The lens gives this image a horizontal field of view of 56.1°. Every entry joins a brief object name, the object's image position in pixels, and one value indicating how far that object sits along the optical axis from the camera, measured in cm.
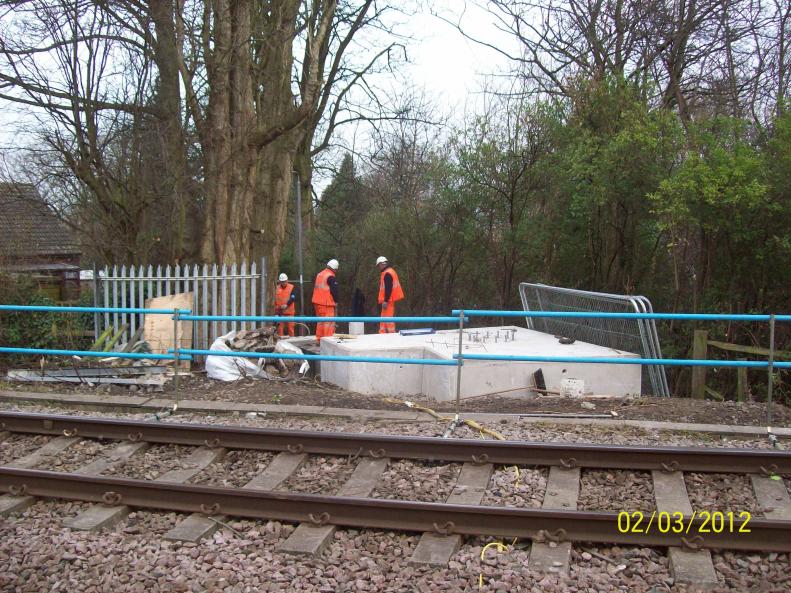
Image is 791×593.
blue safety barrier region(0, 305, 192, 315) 825
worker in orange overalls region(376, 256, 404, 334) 1425
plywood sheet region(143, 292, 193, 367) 1191
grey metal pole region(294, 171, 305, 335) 1814
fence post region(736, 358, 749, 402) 950
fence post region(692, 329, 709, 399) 947
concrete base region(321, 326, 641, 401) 941
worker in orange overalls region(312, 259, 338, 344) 1437
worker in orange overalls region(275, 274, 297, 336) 1827
